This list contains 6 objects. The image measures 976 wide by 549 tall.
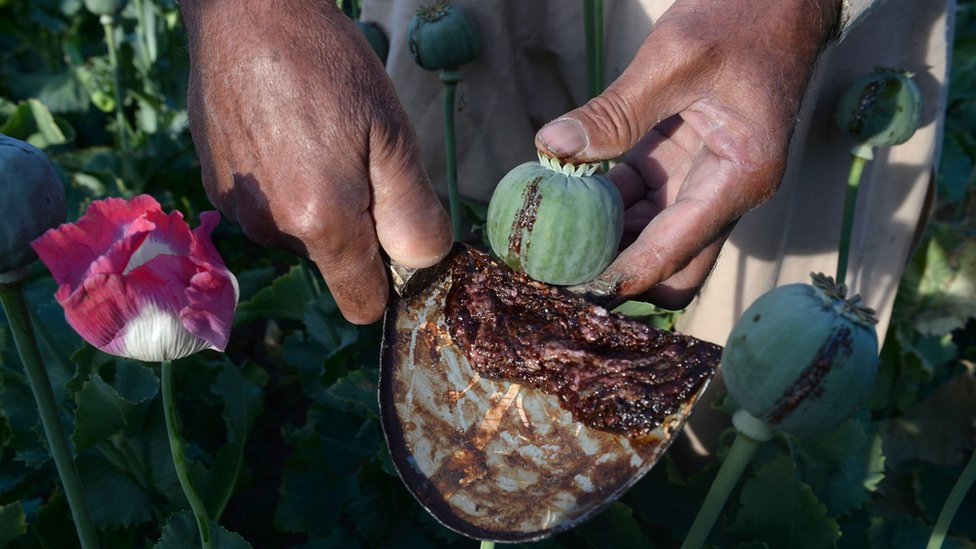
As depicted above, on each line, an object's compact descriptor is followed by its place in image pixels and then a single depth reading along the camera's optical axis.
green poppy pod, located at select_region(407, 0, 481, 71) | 0.43
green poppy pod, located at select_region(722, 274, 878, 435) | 0.25
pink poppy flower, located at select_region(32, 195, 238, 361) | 0.23
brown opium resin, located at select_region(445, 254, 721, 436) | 0.30
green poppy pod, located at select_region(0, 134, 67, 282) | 0.24
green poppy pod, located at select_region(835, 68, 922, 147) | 0.40
